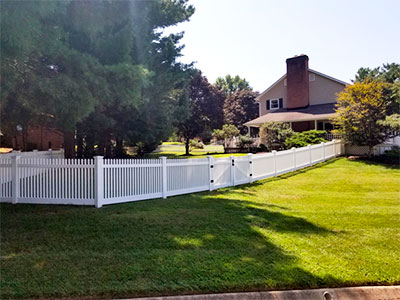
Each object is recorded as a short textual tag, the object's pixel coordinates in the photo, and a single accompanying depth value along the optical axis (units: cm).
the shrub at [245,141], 2413
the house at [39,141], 2220
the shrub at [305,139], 1849
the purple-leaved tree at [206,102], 3549
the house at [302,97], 2469
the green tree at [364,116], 1633
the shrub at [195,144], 3532
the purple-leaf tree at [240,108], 4334
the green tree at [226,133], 2678
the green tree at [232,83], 6831
